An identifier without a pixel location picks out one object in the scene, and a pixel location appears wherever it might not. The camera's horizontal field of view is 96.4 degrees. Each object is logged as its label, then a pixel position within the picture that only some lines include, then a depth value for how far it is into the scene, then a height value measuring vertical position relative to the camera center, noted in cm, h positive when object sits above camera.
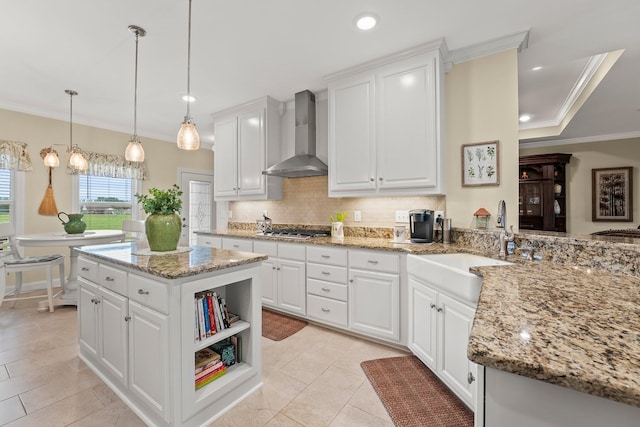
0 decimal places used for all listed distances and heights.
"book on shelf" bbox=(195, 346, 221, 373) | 165 -86
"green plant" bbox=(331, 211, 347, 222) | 321 -2
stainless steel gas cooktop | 323 -22
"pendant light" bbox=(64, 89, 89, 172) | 328 +65
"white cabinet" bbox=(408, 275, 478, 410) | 161 -78
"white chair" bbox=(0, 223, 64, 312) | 312 -53
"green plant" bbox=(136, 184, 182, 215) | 195 +9
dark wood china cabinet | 511 +42
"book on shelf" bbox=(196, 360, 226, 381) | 162 -90
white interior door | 568 +24
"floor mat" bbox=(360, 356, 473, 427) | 162 -115
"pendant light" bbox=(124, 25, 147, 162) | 256 +57
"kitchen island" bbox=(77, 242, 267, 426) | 144 -64
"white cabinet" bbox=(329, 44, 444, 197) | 252 +85
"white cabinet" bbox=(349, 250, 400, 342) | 238 -68
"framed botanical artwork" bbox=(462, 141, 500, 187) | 249 +45
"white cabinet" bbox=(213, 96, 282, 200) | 375 +91
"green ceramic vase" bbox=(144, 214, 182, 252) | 197 -11
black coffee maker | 257 -10
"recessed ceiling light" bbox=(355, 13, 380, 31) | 212 +148
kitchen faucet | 190 -14
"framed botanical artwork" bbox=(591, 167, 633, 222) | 489 +36
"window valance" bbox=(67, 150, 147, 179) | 447 +80
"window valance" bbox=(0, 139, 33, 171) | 374 +79
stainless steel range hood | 334 +92
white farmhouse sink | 155 -36
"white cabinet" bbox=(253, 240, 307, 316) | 293 -65
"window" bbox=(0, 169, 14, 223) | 381 +26
